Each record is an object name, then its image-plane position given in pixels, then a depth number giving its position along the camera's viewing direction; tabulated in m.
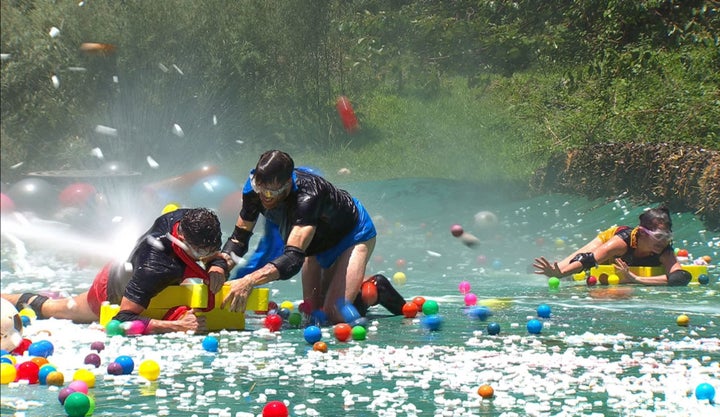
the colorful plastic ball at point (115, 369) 6.21
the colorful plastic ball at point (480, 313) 8.78
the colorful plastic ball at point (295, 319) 8.66
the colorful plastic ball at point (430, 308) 9.14
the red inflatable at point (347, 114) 31.00
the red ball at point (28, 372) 5.99
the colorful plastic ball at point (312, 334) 7.44
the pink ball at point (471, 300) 10.05
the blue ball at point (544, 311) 8.73
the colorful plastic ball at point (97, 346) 6.95
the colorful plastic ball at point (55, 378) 5.88
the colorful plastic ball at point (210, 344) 7.13
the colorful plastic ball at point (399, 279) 12.80
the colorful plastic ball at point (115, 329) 7.75
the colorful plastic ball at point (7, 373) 5.90
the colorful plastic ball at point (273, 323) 8.25
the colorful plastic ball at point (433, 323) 8.16
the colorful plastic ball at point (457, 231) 13.84
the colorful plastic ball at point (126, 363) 6.25
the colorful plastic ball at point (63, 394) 5.32
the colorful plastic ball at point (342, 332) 7.52
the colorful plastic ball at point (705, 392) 5.30
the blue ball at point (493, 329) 7.73
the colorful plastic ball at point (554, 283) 11.64
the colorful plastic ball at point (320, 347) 7.04
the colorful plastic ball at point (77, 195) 22.49
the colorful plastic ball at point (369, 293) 8.92
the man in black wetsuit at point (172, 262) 7.68
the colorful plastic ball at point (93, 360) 6.44
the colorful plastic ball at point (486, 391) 5.45
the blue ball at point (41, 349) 6.80
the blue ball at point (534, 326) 7.75
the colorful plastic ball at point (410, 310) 9.03
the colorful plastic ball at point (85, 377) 5.86
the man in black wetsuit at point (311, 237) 7.72
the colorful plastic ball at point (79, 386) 5.46
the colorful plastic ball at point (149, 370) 6.07
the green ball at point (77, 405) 5.07
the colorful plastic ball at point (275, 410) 4.98
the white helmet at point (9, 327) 6.39
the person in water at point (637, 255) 11.67
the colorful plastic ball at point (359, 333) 7.61
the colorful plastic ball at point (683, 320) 8.20
